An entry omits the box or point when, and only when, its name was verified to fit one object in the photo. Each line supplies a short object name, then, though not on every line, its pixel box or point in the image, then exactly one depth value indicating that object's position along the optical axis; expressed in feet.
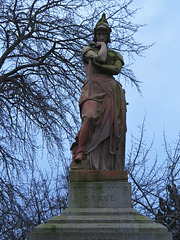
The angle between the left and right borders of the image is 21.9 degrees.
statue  23.76
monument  21.06
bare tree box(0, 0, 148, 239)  37.58
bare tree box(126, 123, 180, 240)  42.21
